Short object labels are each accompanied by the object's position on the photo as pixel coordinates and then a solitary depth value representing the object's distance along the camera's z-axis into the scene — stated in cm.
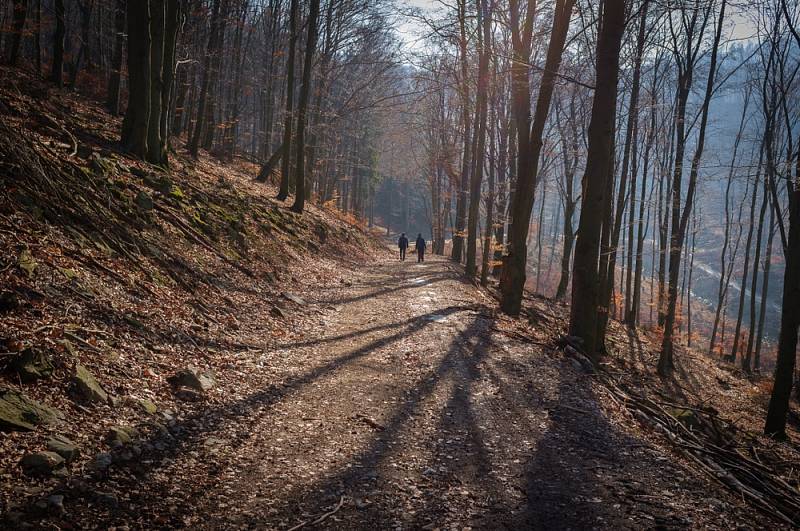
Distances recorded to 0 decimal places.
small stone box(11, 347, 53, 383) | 387
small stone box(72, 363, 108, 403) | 412
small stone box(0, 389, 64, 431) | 338
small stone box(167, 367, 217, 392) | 528
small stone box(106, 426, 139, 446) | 382
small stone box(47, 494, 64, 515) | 292
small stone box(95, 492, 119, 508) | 316
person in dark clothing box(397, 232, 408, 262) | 2625
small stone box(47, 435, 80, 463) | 336
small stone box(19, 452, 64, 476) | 313
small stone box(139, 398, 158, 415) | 449
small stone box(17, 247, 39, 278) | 514
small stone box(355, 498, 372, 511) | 368
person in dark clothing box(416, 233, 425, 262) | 2517
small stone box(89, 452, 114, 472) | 346
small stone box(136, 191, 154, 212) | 934
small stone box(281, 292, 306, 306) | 1090
